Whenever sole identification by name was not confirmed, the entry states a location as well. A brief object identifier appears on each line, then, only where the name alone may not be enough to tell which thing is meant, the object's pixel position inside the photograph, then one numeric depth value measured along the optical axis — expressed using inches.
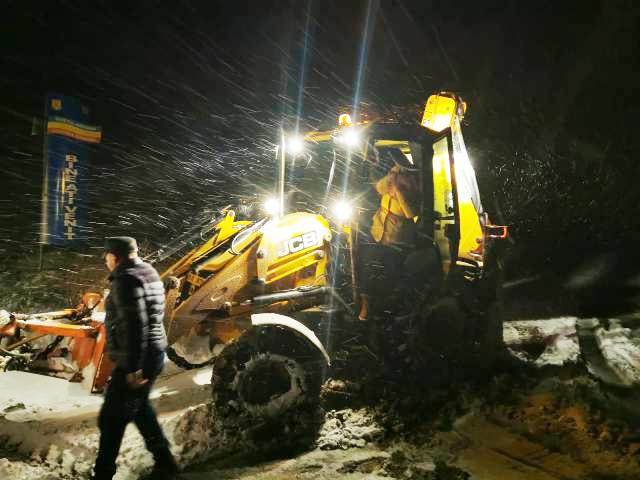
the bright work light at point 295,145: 224.1
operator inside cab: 201.3
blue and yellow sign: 382.6
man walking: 122.6
